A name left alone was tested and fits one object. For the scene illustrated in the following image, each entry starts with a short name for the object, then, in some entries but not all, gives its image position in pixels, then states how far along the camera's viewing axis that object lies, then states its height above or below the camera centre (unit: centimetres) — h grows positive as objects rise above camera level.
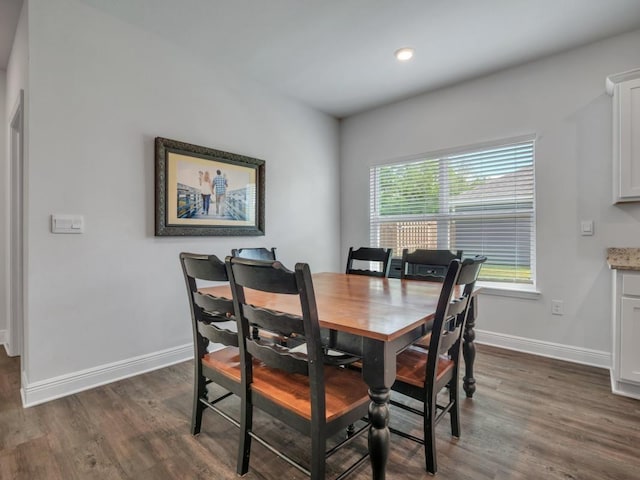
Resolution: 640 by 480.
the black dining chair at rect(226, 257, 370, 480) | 116 -60
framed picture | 267 +42
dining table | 119 -32
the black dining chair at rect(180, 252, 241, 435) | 148 -46
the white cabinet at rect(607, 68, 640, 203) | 230 +74
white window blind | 309 +33
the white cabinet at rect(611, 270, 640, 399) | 212 -61
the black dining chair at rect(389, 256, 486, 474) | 140 -62
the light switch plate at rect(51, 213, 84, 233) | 216 +10
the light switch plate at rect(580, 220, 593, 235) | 270 +9
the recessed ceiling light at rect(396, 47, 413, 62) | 278 +156
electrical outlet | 285 -59
